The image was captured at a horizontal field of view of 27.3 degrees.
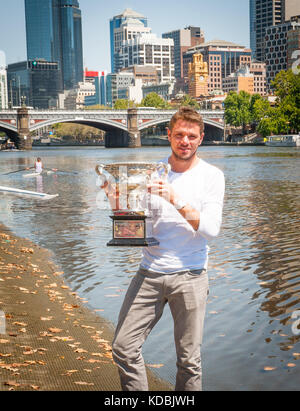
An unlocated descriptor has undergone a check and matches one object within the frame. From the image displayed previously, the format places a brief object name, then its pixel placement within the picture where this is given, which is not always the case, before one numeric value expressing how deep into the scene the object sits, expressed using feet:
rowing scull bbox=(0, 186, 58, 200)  75.53
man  12.73
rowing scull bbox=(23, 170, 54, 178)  112.78
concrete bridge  317.42
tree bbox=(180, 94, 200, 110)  519.73
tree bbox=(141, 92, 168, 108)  535.02
